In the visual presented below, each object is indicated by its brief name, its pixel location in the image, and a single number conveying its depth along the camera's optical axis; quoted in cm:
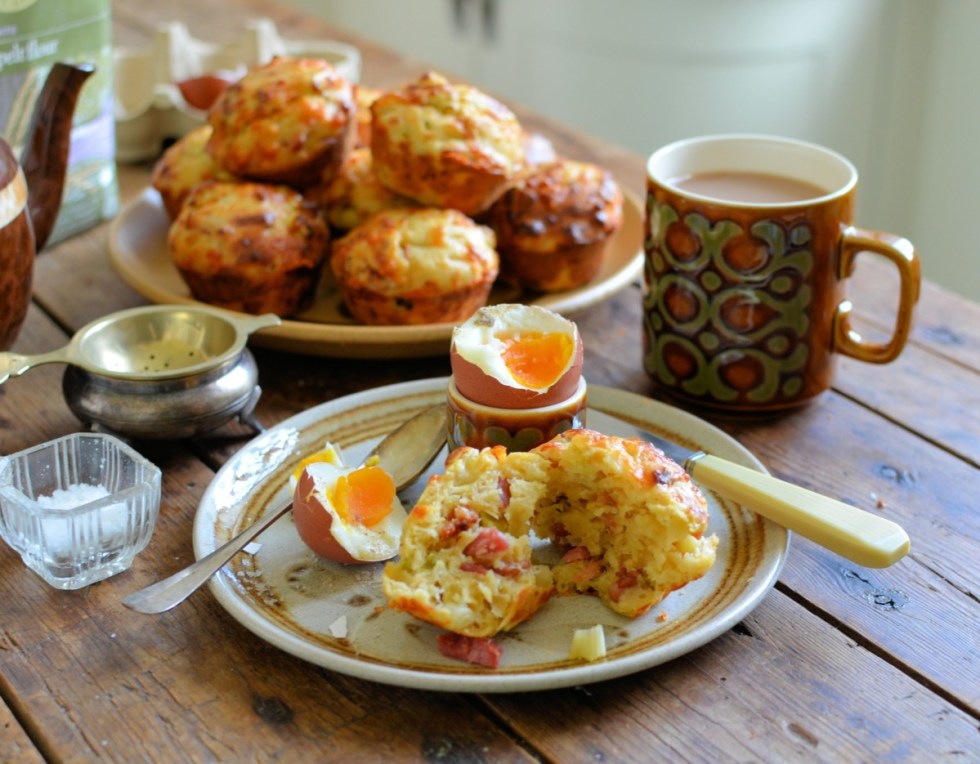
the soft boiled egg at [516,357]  55
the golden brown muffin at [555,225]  69
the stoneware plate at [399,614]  48
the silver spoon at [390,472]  50
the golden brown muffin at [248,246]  66
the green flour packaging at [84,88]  73
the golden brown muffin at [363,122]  76
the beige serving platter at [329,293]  65
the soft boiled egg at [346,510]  53
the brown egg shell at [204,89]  87
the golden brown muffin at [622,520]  50
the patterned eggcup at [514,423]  55
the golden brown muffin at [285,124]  69
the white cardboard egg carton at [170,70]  87
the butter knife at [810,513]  51
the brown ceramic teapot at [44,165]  64
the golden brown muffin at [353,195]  70
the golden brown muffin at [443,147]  67
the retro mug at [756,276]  61
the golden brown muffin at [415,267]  65
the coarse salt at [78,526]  52
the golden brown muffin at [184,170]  72
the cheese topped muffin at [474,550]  49
